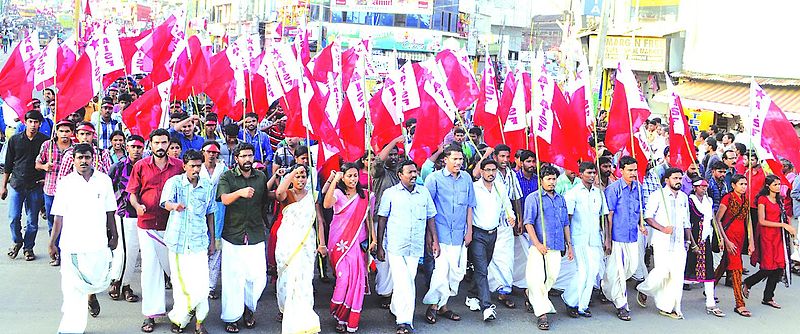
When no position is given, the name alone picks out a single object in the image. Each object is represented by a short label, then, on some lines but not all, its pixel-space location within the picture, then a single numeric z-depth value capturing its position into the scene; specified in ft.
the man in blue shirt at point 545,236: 23.41
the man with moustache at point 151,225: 21.08
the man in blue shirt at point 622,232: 24.76
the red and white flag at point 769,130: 25.62
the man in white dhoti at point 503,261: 25.14
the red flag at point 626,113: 26.68
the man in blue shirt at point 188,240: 20.48
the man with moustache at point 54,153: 26.16
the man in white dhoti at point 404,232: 22.07
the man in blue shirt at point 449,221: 23.07
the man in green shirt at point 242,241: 21.16
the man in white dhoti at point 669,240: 24.71
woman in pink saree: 21.74
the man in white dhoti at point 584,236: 24.13
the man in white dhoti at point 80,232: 19.92
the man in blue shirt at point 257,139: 32.94
